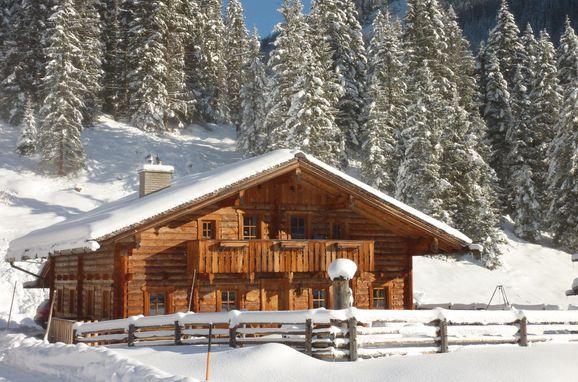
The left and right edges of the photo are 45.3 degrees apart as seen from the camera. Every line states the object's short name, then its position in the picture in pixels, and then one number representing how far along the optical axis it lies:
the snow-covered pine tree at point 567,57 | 56.47
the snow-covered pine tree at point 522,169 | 51.28
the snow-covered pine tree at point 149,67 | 58.75
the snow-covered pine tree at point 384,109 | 49.25
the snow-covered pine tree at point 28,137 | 52.56
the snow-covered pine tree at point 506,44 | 60.25
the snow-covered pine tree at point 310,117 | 44.56
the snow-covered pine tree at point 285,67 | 48.12
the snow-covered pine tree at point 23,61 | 57.88
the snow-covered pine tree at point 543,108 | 53.75
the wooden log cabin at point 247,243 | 22.56
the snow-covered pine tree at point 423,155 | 43.75
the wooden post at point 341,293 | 17.61
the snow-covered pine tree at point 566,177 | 47.38
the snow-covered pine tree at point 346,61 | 56.59
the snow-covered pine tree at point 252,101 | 58.19
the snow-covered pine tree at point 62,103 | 49.94
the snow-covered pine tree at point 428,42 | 53.66
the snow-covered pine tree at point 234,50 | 76.31
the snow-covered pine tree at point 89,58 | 55.44
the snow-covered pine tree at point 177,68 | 62.41
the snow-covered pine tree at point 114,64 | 64.62
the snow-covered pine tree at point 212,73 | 71.19
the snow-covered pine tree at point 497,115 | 57.31
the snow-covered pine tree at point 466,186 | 44.50
